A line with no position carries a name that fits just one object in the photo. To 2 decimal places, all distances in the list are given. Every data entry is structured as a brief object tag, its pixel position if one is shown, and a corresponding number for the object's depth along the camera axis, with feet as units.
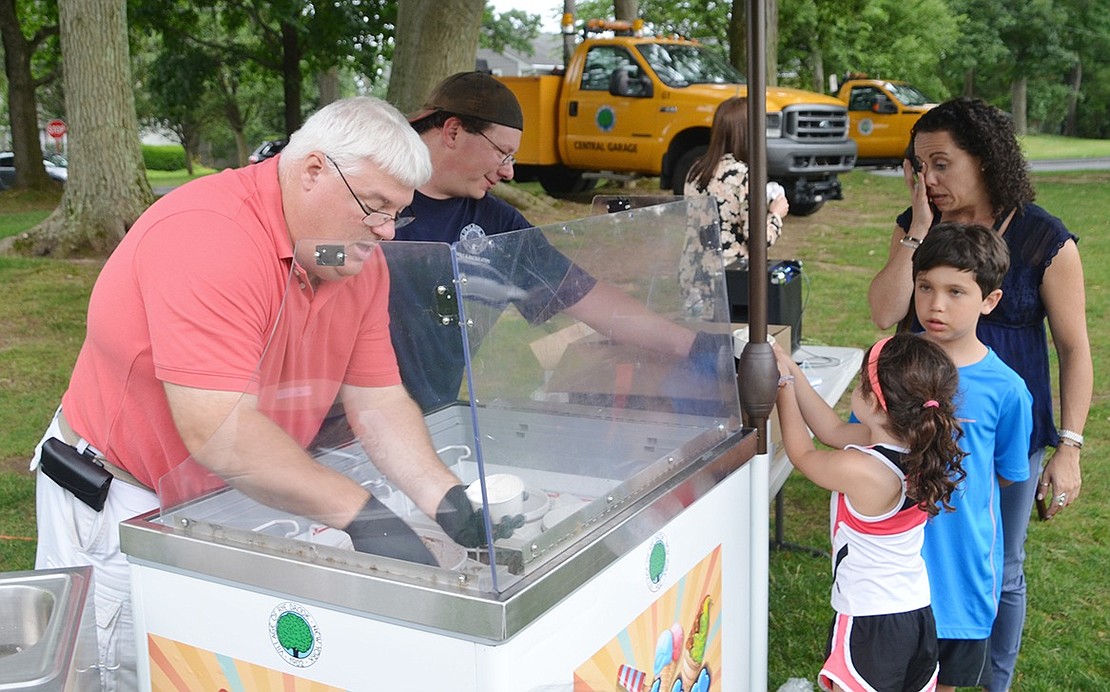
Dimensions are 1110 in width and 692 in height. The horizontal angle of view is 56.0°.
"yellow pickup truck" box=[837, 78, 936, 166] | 55.57
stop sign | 101.65
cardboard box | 10.93
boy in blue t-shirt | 7.18
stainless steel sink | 4.49
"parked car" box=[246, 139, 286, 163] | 46.30
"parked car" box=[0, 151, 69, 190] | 83.29
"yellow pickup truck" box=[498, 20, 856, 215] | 37.52
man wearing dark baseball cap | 4.96
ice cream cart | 4.57
